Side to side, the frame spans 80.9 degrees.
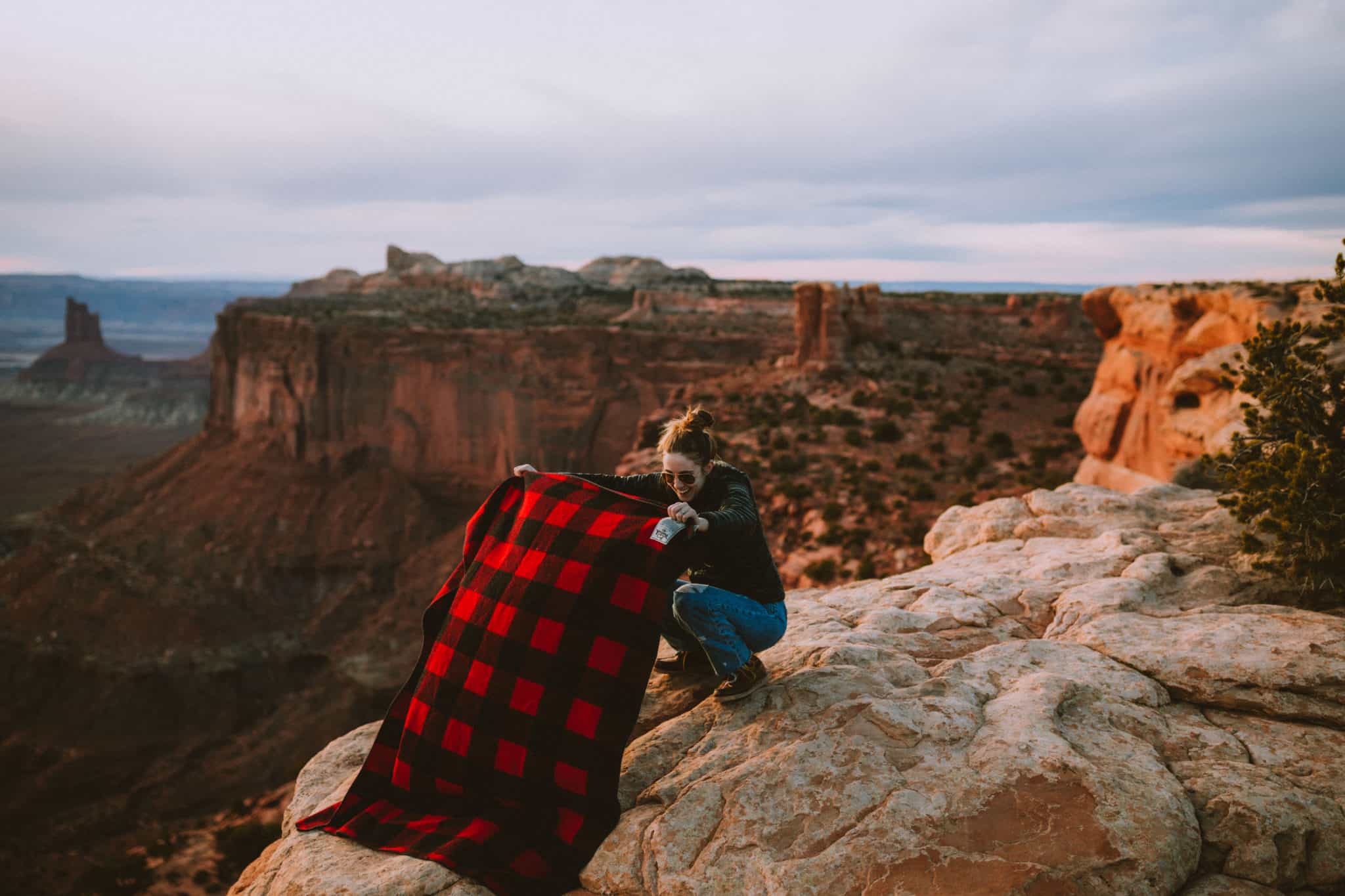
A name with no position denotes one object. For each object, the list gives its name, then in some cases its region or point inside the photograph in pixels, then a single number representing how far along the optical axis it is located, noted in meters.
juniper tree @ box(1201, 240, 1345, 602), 5.06
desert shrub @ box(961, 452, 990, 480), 19.11
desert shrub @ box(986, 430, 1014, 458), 20.50
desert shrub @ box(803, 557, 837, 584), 15.21
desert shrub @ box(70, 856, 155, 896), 14.16
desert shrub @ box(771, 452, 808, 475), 20.16
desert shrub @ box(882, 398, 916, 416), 22.98
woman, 4.10
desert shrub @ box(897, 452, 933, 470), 19.75
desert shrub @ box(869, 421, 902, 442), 21.45
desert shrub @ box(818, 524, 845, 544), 16.53
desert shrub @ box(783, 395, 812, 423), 23.69
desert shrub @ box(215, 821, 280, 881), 14.44
